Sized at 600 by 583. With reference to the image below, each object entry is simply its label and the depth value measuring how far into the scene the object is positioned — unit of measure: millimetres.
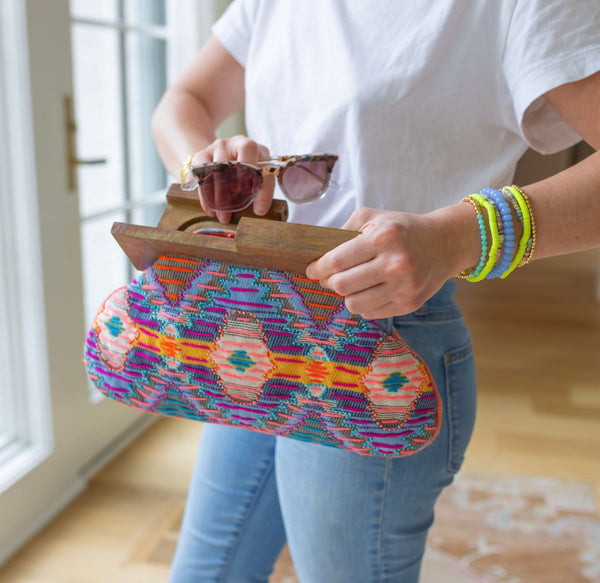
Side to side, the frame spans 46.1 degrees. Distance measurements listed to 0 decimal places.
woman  657
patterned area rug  1815
